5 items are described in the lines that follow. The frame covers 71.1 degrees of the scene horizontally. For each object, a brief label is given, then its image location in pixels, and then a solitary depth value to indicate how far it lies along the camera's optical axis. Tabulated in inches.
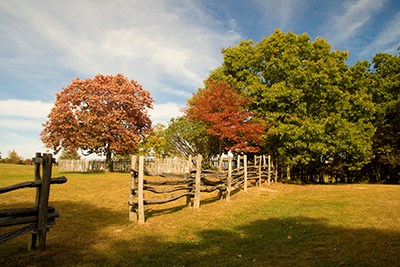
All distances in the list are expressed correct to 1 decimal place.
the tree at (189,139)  1084.3
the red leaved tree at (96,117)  1095.0
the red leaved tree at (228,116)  852.6
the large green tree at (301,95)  871.1
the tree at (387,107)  1015.6
